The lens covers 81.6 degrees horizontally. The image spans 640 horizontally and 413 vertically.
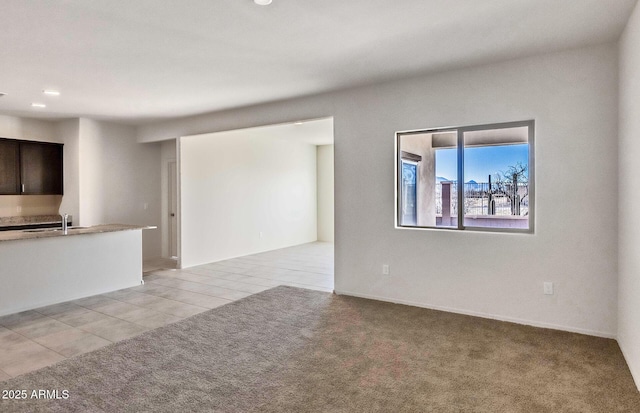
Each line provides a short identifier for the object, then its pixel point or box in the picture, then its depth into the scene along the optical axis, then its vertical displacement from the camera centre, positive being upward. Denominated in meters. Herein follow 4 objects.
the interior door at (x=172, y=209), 7.78 -0.14
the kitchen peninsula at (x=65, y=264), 4.32 -0.79
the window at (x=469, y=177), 3.94 +0.28
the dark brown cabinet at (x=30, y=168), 6.12 +0.63
